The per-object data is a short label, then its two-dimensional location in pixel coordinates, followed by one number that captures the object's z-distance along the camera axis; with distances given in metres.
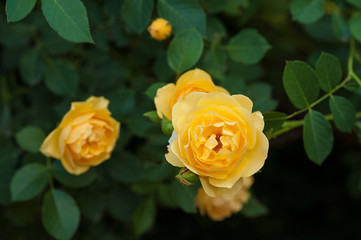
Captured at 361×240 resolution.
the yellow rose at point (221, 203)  0.73
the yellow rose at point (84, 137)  0.64
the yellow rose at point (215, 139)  0.55
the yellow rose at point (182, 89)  0.59
